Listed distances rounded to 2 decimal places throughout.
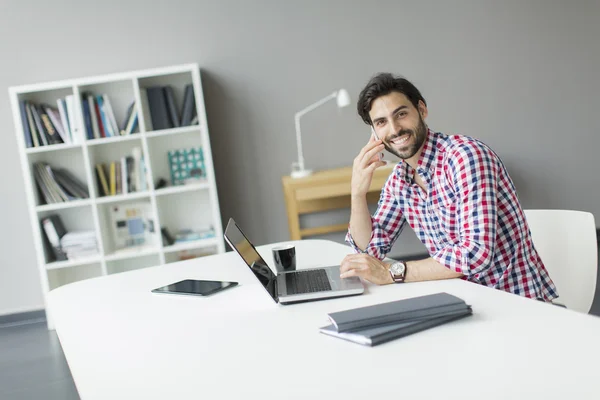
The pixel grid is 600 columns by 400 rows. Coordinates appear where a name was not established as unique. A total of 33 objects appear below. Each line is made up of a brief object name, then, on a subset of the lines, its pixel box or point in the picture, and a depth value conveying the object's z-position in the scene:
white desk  1.06
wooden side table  4.16
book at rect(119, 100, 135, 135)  4.18
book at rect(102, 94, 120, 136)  4.15
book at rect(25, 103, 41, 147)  4.09
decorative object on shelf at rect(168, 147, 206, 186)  4.38
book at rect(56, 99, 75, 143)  4.13
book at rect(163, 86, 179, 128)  4.16
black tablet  1.83
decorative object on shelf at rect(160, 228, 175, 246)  4.28
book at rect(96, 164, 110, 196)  4.21
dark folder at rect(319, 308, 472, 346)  1.25
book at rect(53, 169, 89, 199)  4.22
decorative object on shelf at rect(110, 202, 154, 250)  4.39
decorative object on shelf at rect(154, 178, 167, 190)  4.32
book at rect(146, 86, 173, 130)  4.15
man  1.70
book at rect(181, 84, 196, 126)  4.16
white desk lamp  4.25
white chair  1.93
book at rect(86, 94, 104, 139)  4.12
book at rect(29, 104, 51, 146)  4.10
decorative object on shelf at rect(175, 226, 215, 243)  4.30
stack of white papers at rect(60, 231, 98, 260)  4.21
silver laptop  1.61
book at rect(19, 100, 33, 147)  4.07
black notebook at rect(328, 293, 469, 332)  1.29
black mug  1.94
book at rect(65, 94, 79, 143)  4.11
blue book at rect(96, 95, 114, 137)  4.15
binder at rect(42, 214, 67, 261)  4.18
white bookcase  4.08
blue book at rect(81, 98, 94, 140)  4.12
